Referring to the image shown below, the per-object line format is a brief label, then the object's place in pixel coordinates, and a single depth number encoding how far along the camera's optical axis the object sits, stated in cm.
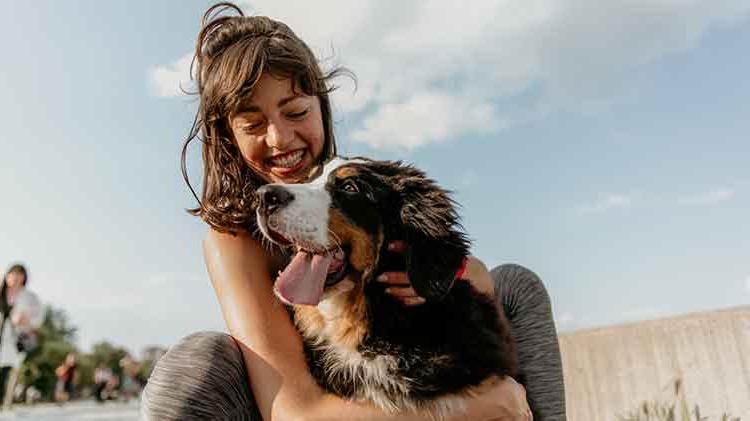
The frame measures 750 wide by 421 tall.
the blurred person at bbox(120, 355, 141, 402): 1923
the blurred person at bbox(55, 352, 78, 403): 1813
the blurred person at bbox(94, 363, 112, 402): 1930
